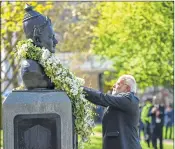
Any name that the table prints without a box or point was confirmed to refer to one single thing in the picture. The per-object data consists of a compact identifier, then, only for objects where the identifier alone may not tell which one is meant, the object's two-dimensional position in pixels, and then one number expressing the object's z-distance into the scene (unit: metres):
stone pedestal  11.87
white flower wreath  12.32
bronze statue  12.27
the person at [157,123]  33.16
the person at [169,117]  43.87
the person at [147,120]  35.52
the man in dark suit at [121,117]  12.97
